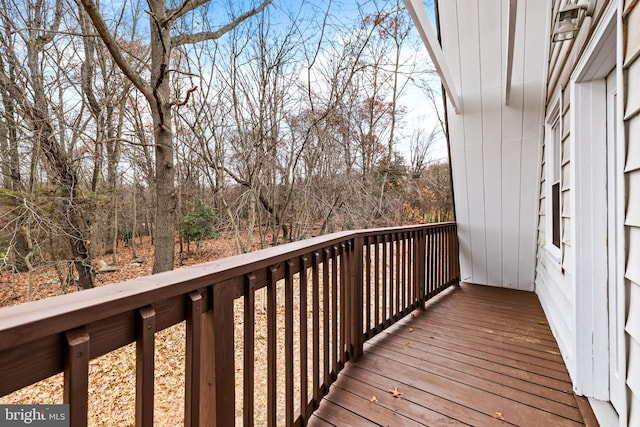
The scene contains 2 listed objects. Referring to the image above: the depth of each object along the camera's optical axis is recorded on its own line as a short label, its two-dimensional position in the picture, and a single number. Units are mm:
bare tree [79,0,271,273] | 4023
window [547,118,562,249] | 2865
